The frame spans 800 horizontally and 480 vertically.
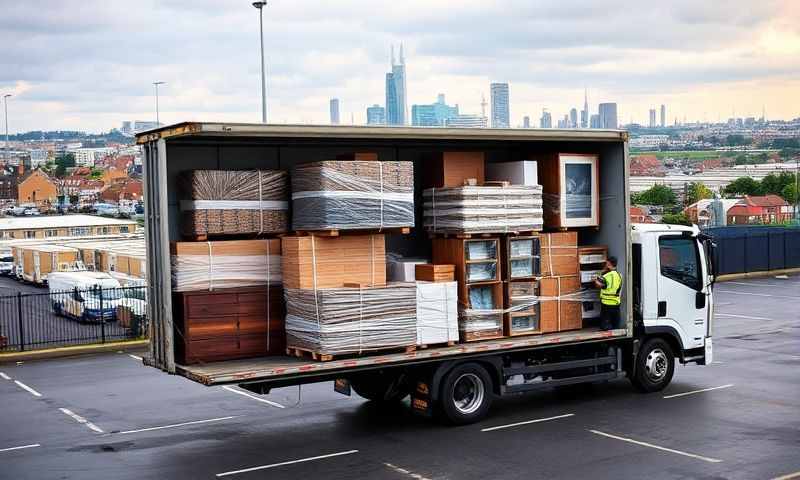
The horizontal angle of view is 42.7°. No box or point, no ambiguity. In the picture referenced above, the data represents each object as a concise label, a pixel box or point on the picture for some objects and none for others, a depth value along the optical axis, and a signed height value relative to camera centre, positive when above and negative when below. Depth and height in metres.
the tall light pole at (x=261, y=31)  25.44 +4.86
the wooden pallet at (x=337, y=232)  11.90 -0.16
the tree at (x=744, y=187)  106.44 +2.12
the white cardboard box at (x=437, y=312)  12.61 -1.20
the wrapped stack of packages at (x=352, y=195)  11.94 +0.28
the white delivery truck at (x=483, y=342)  11.47 -1.16
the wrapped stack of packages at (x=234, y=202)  11.91 +0.24
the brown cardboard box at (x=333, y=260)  11.92 -0.49
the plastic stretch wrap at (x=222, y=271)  11.63 -0.57
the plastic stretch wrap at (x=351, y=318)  11.77 -1.18
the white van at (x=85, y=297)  24.62 -1.85
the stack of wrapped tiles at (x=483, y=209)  13.12 +0.08
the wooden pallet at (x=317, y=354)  11.80 -1.59
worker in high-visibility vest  14.12 -1.15
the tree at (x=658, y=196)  104.94 +1.41
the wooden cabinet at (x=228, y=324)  11.62 -1.19
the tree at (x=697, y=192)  111.71 +1.86
